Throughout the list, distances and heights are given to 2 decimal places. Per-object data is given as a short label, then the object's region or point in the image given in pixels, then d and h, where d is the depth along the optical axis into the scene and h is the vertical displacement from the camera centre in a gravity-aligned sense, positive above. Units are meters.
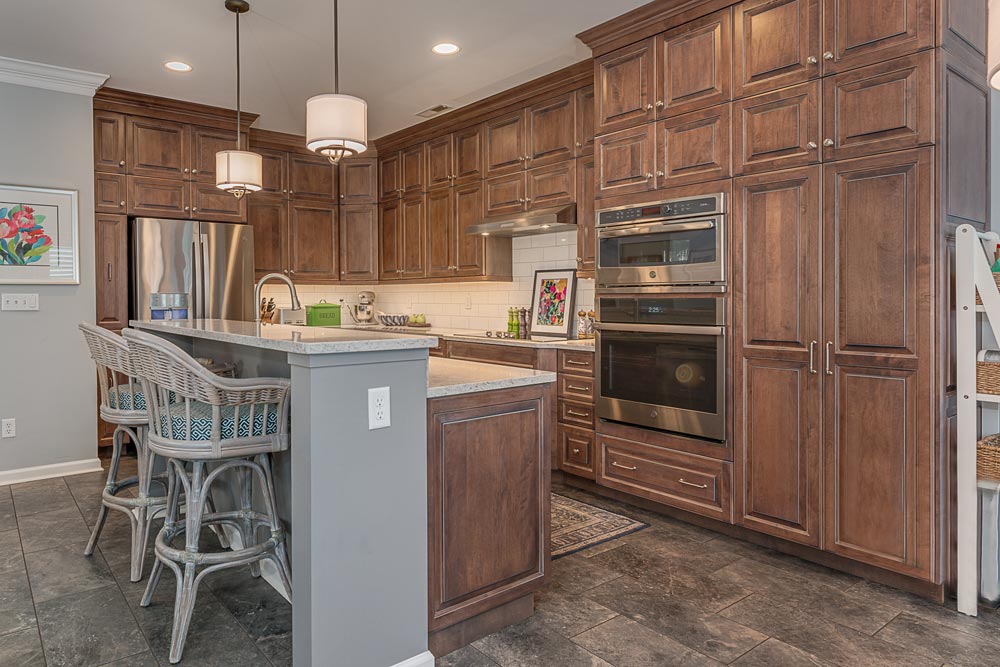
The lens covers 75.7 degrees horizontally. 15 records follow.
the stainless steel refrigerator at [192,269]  4.86 +0.44
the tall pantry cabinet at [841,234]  2.49 +0.36
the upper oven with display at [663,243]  3.15 +0.40
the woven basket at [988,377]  2.38 -0.22
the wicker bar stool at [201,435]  2.07 -0.37
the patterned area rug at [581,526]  3.13 -1.08
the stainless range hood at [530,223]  4.36 +0.71
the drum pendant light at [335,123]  2.73 +0.86
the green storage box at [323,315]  6.14 +0.08
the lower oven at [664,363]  3.17 -0.22
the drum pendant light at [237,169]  3.46 +0.84
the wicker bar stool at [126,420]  2.65 -0.40
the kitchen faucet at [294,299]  2.67 +0.10
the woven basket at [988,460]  2.36 -0.52
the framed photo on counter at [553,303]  4.79 +0.14
